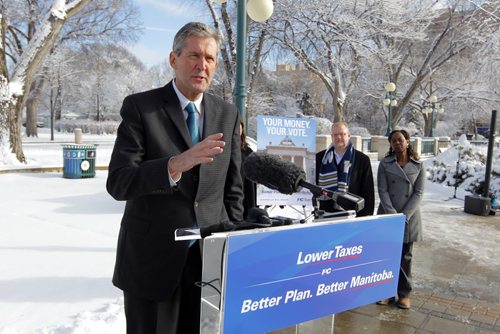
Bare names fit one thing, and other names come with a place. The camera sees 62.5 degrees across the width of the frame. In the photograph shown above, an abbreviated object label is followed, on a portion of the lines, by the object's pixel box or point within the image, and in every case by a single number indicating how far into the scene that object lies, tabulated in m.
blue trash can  12.21
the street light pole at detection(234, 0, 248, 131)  5.93
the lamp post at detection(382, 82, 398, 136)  22.23
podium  1.39
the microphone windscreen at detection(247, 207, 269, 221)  1.57
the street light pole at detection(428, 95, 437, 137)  29.44
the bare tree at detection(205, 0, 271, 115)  18.55
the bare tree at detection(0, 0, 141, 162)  13.57
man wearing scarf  4.38
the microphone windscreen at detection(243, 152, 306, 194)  1.63
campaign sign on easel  5.29
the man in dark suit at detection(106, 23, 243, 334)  1.81
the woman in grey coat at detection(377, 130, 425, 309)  4.47
